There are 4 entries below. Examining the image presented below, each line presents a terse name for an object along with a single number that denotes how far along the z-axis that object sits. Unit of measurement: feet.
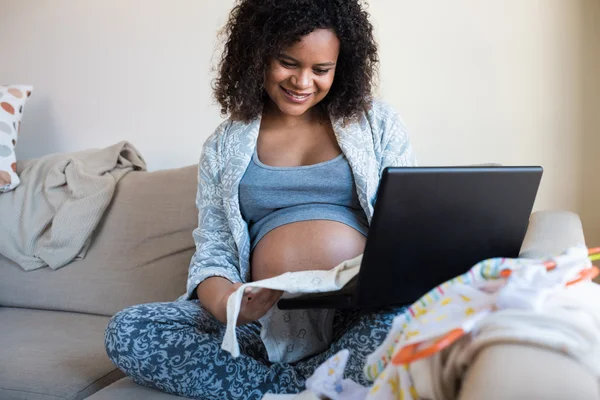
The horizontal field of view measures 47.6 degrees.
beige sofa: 4.60
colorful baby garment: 2.10
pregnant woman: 3.77
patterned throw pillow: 6.79
